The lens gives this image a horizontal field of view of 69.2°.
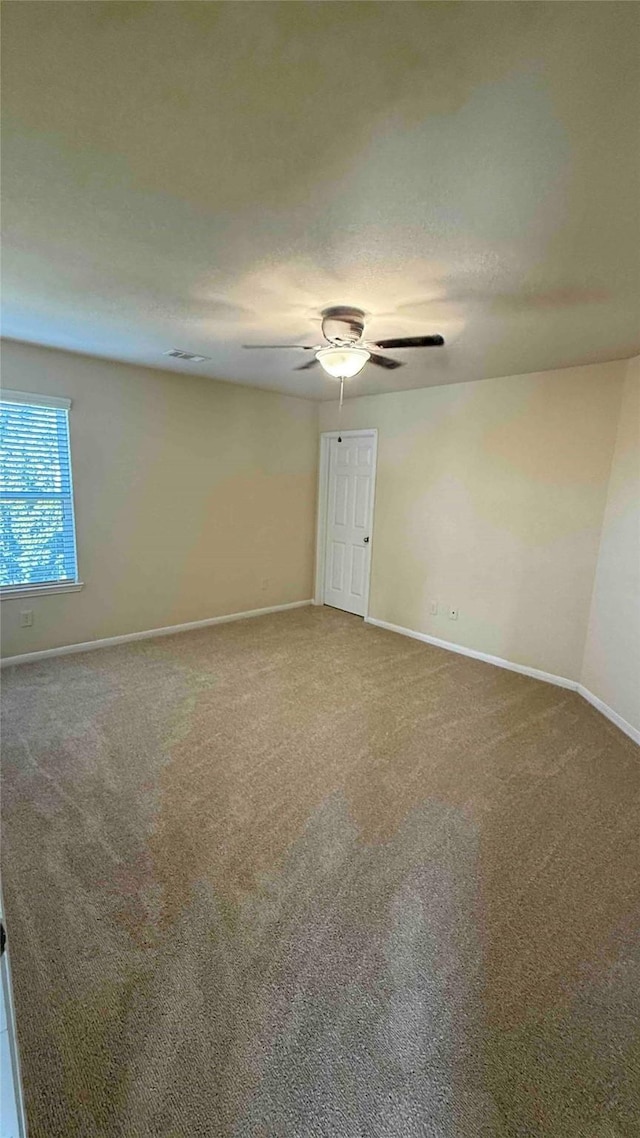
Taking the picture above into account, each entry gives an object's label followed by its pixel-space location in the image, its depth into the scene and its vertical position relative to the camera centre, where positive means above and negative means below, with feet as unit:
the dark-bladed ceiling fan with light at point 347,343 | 8.24 +2.50
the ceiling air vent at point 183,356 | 11.73 +3.07
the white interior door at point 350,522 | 16.99 -1.44
